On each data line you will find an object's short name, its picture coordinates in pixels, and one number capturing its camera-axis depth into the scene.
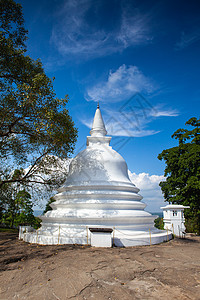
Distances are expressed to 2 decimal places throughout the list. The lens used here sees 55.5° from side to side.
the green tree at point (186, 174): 20.38
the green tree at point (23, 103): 10.92
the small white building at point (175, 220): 13.37
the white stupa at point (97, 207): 10.45
